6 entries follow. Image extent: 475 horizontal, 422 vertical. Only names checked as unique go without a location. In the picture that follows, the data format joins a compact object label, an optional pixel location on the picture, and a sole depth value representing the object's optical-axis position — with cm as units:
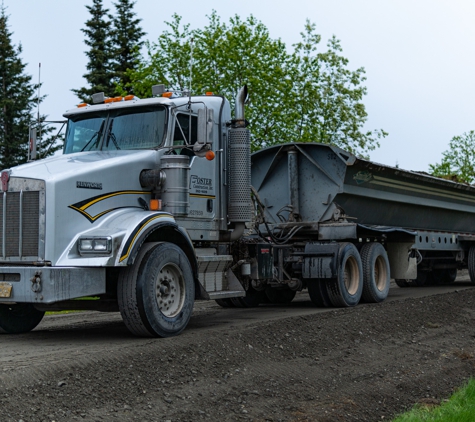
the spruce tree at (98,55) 4022
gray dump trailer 1332
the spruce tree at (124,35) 4216
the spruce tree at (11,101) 3272
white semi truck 877
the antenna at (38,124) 1097
